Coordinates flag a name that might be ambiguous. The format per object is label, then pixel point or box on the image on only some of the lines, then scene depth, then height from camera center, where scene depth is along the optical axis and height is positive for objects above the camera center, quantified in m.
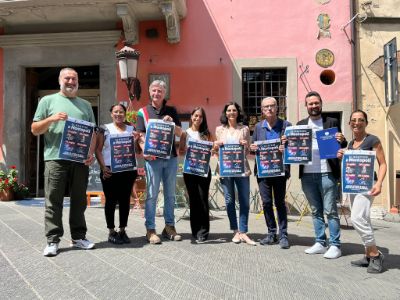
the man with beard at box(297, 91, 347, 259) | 4.22 -0.34
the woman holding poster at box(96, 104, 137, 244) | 4.55 -0.31
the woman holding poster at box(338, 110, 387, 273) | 3.73 -0.54
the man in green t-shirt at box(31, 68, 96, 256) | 4.02 -0.12
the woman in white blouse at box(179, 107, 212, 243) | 4.79 -0.44
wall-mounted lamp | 8.01 +2.08
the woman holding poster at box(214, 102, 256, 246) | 4.71 -0.29
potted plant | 8.65 -0.67
